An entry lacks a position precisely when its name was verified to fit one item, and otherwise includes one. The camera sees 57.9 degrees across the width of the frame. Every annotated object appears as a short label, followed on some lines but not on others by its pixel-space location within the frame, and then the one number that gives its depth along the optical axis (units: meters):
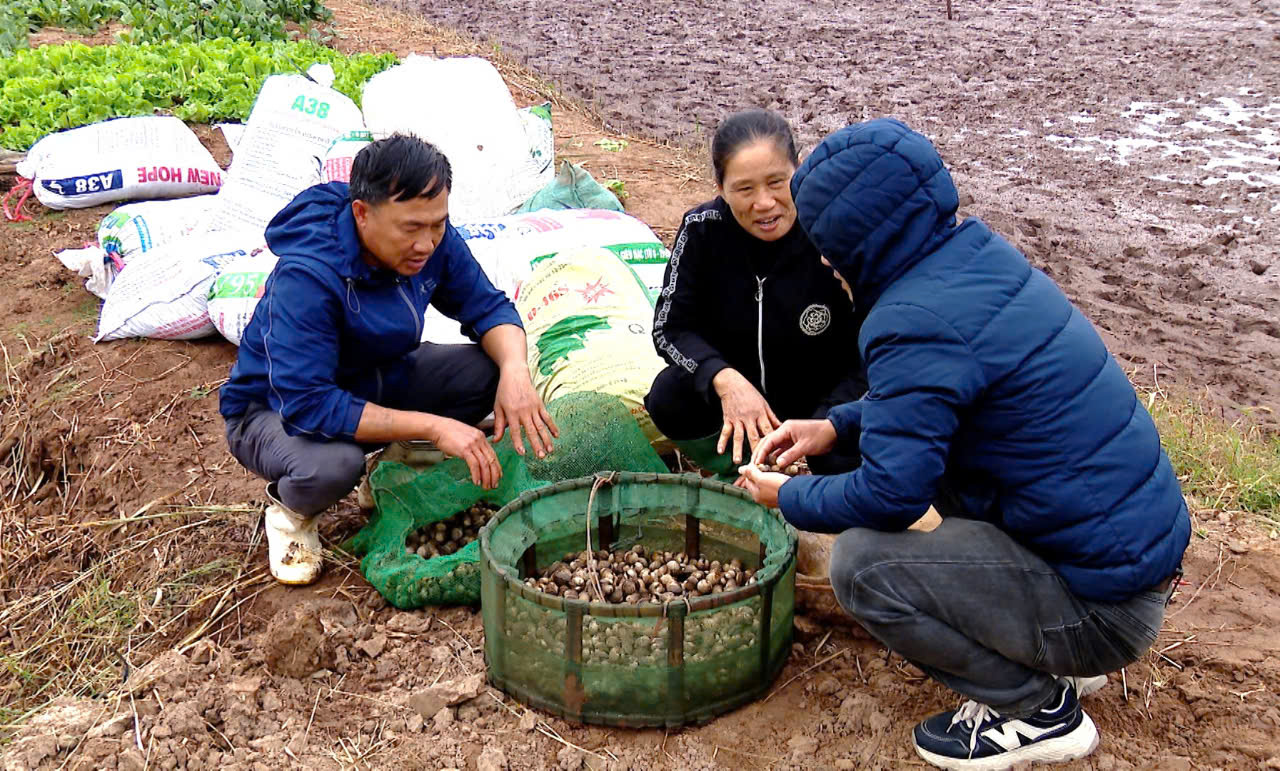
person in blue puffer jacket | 1.89
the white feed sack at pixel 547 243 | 3.88
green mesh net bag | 2.76
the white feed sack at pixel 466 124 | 4.41
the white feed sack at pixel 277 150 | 4.31
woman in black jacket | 2.68
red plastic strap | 5.22
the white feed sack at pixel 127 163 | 4.80
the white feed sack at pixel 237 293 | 3.78
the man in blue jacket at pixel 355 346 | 2.63
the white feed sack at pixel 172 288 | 4.00
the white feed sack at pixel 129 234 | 4.25
